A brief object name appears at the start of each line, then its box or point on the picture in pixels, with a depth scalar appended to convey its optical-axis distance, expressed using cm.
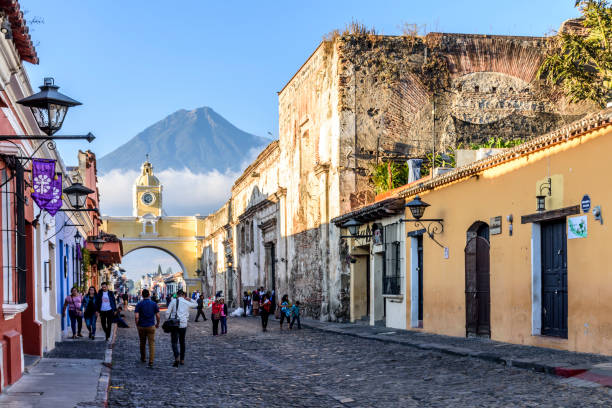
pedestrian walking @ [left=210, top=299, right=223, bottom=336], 2253
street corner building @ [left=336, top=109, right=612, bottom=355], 1235
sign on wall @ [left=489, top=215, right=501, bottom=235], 1567
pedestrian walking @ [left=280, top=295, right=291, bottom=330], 2464
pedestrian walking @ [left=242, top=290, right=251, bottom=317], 3786
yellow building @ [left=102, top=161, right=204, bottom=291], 7244
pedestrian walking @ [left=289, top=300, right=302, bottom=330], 2480
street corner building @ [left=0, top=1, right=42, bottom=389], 978
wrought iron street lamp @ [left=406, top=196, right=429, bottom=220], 1820
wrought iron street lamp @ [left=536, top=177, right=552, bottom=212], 1370
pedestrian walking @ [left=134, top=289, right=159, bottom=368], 1375
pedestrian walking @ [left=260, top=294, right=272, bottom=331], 2383
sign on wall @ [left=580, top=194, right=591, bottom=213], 1250
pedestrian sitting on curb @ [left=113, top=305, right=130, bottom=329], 2643
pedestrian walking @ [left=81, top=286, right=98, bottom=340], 2097
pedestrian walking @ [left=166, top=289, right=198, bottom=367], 1376
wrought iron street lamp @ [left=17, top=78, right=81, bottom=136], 809
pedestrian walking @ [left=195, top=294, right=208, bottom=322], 3154
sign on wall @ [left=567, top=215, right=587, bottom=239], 1263
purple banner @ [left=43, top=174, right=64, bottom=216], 1216
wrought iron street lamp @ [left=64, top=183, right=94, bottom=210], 1689
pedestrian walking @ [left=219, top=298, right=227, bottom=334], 2256
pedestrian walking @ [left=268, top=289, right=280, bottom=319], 3717
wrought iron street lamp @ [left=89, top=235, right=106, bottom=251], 2967
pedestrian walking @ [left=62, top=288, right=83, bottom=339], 2030
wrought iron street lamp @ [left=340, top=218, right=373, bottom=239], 2323
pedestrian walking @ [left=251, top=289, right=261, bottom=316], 3668
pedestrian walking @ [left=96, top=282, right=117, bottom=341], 2017
